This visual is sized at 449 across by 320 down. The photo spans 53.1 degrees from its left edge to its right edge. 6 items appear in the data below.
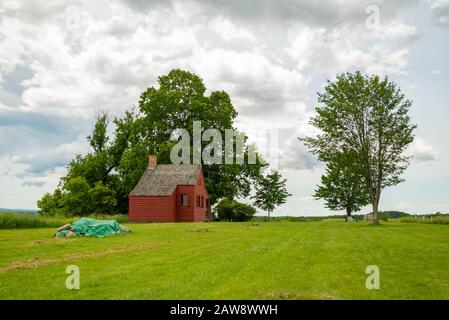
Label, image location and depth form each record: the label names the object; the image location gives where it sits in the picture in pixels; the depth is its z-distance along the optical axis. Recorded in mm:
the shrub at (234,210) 57125
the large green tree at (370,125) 44094
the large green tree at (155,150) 57344
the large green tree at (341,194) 72312
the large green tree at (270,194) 76000
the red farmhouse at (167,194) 52438
